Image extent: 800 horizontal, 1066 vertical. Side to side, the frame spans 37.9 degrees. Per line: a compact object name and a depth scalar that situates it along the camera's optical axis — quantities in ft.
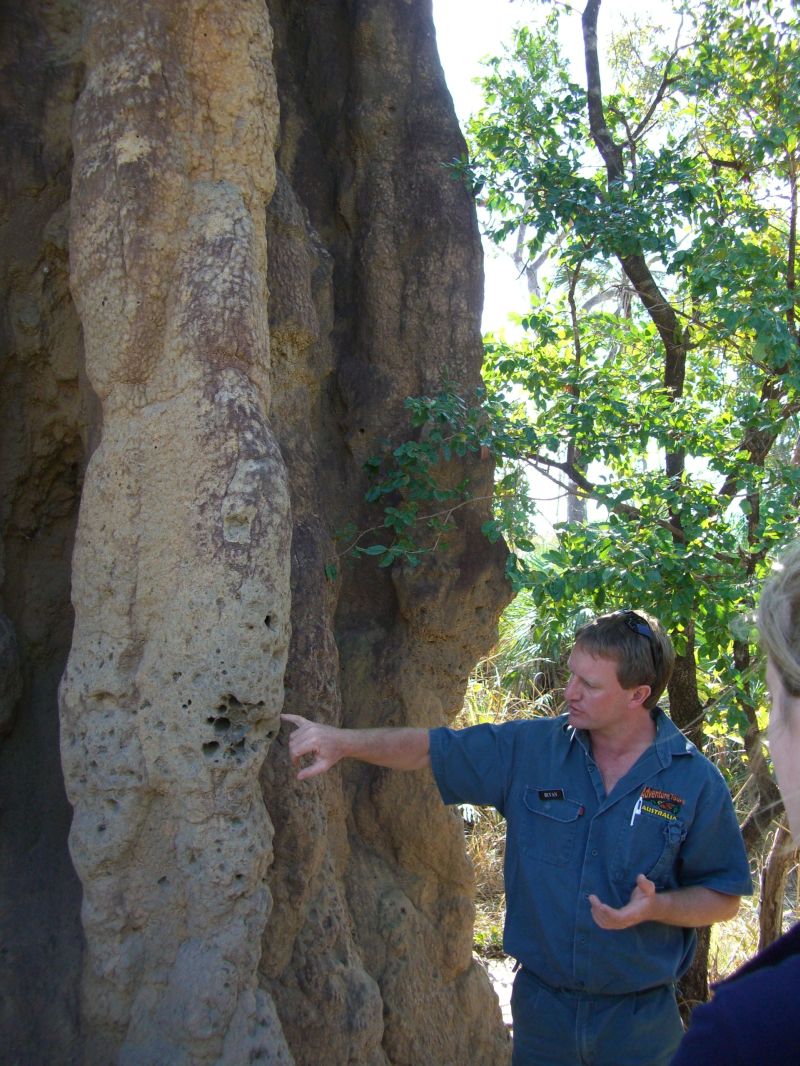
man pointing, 9.53
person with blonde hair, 3.84
